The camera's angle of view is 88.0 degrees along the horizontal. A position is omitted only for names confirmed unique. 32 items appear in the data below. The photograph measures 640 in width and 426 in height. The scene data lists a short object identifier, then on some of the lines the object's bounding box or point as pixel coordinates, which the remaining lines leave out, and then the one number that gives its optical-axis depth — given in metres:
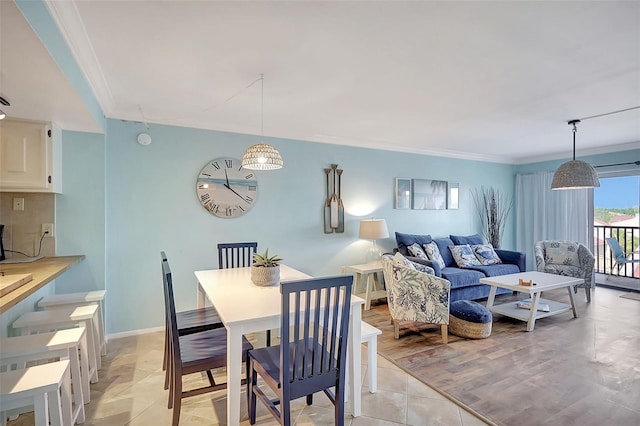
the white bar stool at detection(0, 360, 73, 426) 1.36
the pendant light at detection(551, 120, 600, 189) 3.71
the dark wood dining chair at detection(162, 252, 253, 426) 1.87
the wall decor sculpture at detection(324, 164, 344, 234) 4.61
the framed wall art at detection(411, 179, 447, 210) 5.46
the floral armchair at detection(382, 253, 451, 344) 3.25
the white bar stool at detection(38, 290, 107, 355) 2.53
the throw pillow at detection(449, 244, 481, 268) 4.93
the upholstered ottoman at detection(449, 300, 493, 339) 3.37
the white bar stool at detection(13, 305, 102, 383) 2.20
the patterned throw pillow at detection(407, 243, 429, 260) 4.65
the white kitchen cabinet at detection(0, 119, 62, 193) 2.59
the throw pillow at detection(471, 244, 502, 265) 5.09
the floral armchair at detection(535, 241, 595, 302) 4.81
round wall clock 3.80
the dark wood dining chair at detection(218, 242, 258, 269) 3.40
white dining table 1.78
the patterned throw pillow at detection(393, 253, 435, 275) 3.46
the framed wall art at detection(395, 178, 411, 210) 5.26
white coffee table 3.65
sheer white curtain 5.71
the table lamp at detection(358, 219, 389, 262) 4.50
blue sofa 4.38
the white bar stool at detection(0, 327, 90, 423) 1.76
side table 4.38
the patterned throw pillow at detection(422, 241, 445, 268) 4.76
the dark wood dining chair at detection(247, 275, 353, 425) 1.66
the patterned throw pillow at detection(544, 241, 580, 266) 5.13
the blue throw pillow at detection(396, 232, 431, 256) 4.80
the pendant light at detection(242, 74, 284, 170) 2.69
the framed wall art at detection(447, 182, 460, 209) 5.86
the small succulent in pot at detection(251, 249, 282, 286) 2.44
